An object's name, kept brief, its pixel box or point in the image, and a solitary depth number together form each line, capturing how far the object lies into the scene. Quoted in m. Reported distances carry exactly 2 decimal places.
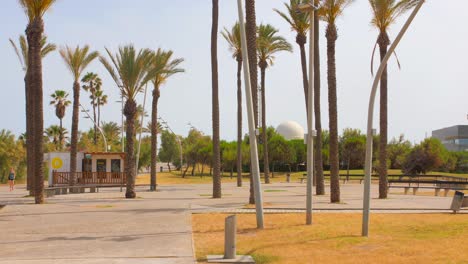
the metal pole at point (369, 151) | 13.35
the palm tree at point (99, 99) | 82.00
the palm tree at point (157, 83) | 33.41
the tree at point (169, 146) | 100.19
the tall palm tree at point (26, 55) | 33.06
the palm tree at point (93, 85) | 78.25
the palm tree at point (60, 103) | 72.19
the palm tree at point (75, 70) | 35.66
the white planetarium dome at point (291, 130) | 106.62
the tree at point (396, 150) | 77.62
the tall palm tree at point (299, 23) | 33.72
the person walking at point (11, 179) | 37.47
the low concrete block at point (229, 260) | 10.44
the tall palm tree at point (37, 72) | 24.78
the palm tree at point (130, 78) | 29.03
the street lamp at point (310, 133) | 15.48
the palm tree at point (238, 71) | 38.42
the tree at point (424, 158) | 63.47
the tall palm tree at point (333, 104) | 23.44
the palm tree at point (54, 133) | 82.50
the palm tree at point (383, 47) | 25.31
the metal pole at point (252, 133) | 14.95
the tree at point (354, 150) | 75.50
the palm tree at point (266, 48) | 42.25
